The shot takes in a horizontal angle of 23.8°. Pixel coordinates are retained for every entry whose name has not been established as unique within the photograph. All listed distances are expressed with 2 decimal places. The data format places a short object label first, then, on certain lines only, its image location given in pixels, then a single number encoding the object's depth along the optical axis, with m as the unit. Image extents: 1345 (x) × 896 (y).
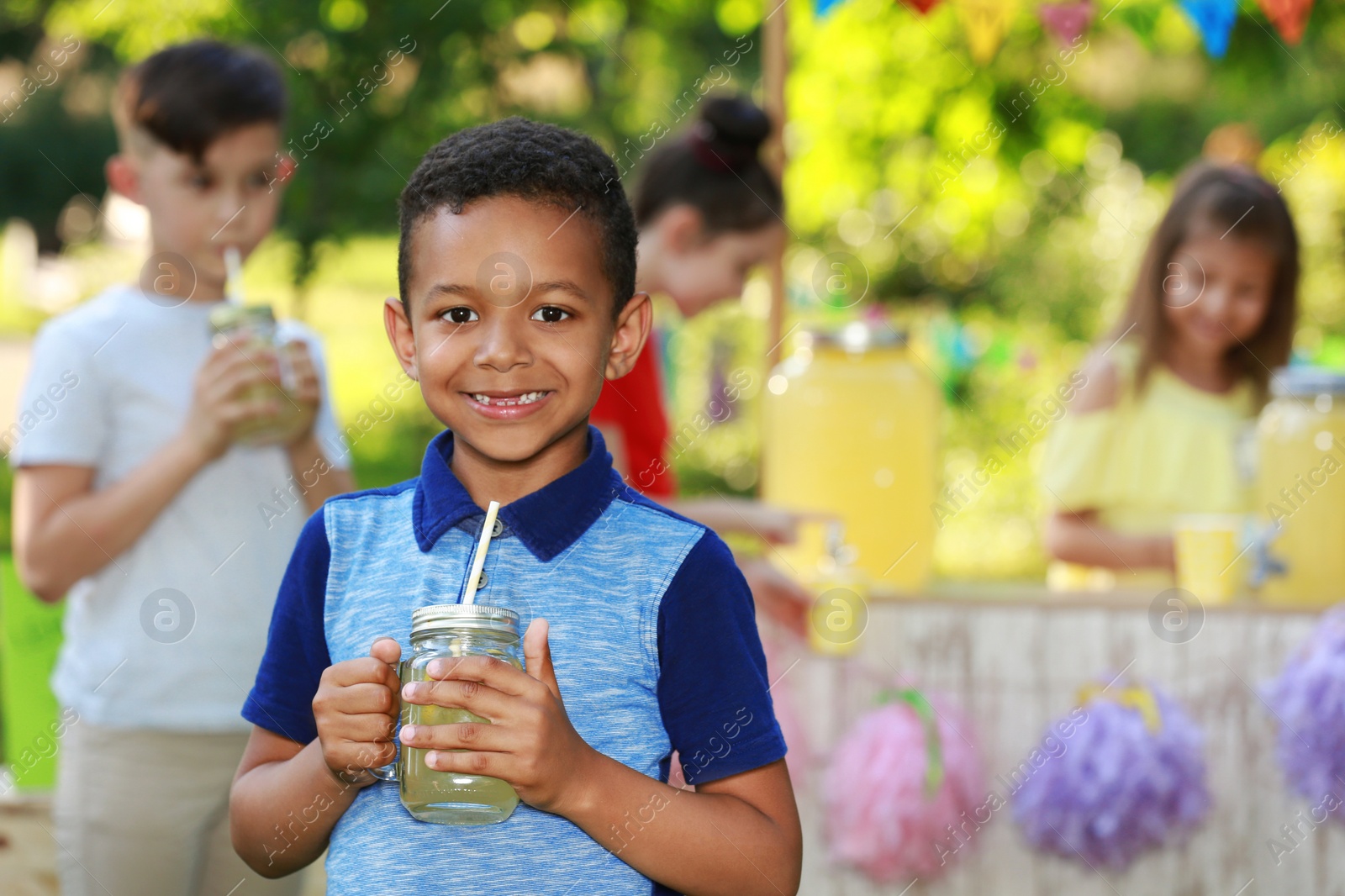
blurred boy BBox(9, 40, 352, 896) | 3.29
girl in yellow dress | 3.95
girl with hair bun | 3.71
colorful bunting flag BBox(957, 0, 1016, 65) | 4.12
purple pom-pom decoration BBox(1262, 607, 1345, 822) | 3.60
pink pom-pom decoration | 3.64
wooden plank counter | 3.71
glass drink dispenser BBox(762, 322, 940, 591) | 3.85
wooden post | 4.06
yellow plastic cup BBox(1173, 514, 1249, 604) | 3.76
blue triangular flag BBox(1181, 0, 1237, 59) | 4.01
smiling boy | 2.75
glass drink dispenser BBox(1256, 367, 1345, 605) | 3.74
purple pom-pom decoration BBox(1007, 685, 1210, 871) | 3.62
